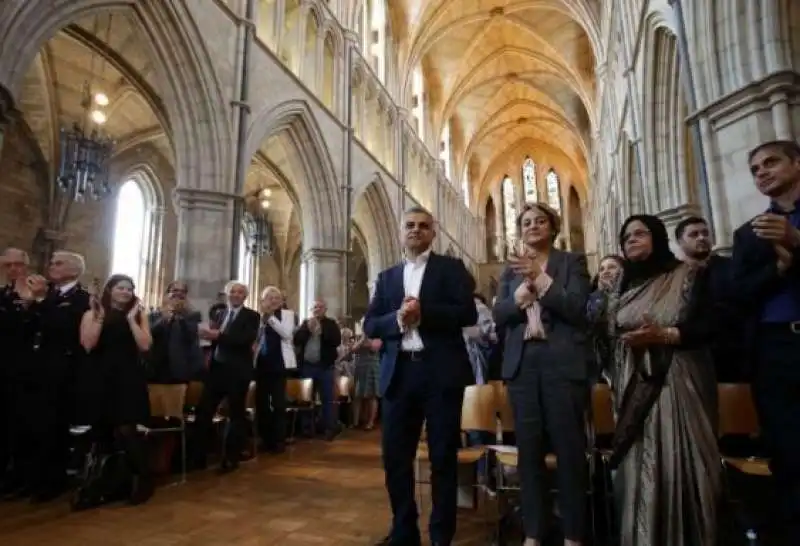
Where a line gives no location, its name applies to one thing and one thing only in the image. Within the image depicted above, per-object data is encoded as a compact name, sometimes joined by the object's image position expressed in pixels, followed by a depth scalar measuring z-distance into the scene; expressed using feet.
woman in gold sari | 6.92
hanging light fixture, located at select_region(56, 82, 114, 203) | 29.76
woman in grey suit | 7.40
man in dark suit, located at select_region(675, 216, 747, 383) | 6.98
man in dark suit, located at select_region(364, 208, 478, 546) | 8.03
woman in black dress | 11.76
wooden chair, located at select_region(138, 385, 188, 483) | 14.07
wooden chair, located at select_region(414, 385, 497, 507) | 11.07
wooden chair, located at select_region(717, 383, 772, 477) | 9.36
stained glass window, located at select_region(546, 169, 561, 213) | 99.09
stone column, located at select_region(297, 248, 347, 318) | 39.83
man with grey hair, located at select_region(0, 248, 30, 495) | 12.80
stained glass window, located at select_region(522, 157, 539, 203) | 98.84
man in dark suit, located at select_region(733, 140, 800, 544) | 6.14
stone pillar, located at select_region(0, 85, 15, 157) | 18.40
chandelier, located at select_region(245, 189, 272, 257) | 48.16
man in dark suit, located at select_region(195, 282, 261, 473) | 16.11
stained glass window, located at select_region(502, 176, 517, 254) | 99.34
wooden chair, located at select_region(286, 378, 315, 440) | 20.56
